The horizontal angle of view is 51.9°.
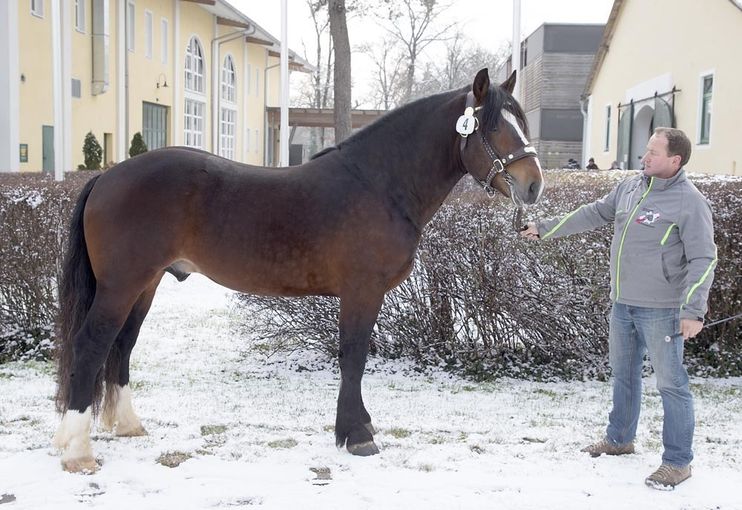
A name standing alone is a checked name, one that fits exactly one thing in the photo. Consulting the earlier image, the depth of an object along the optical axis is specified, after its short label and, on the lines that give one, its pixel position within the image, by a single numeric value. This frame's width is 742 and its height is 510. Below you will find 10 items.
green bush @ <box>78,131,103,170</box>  20.52
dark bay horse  4.07
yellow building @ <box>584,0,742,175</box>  16.64
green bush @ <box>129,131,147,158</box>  21.92
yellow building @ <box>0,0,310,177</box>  17.64
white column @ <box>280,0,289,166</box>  13.66
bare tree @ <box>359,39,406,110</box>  54.19
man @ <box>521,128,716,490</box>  3.79
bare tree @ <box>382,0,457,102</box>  44.25
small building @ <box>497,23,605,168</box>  37.41
